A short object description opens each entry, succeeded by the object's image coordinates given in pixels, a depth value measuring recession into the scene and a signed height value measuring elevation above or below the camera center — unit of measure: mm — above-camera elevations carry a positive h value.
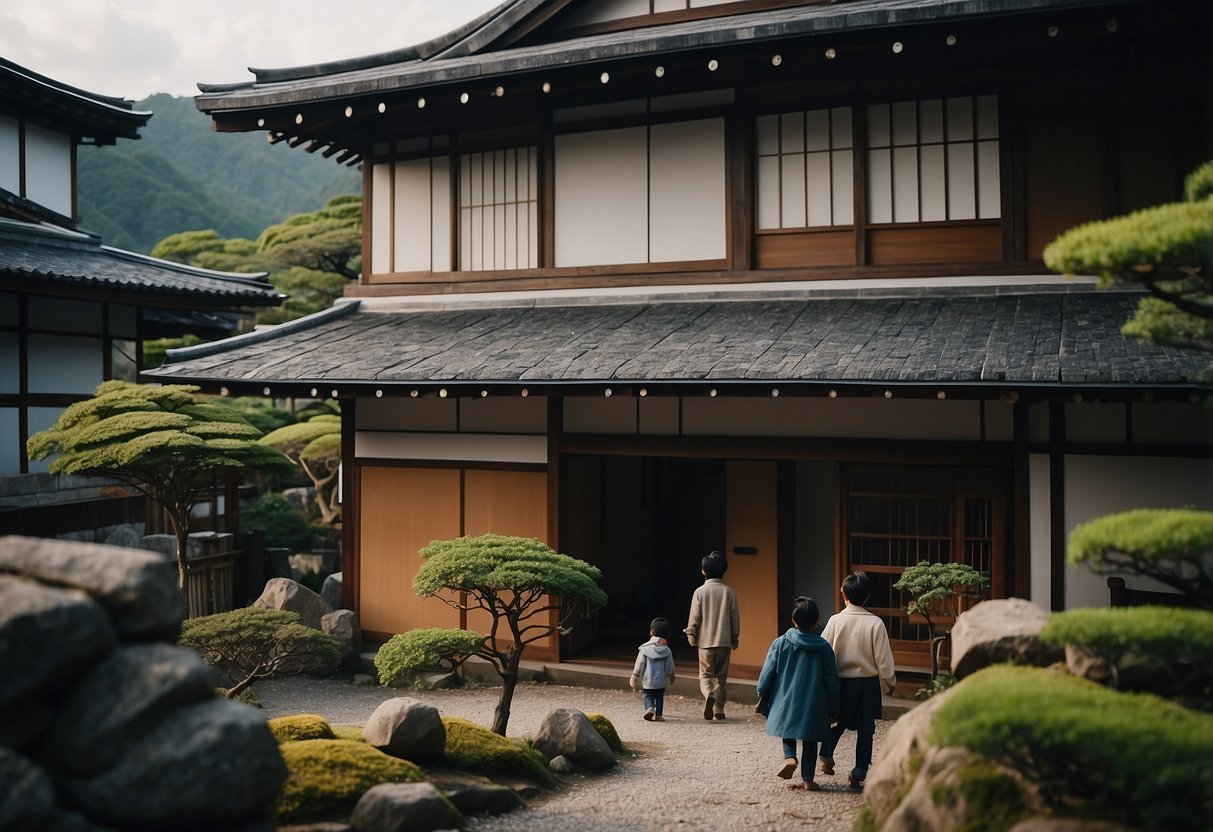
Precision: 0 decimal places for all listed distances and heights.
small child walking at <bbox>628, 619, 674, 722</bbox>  9492 -2176
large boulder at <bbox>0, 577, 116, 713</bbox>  3930 -780
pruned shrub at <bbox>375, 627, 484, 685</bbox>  7922 -1661
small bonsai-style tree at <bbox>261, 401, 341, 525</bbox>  18812 -253
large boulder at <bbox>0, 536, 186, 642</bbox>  4328 -582
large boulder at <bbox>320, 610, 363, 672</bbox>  11781 -2263
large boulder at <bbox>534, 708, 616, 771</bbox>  7664 -2297
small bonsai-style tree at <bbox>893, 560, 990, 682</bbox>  8820 -1323
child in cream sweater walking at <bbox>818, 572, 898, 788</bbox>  7242 -1649
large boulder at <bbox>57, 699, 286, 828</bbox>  4129 -1369
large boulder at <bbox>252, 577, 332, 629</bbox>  11953 -1913
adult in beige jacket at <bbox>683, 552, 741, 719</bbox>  9367 -1796
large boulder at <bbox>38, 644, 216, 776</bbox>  4148 -1094
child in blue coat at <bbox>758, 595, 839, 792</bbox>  7020 -1738
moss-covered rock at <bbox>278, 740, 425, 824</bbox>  5441 -1879
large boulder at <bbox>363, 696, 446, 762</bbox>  6422 -1840
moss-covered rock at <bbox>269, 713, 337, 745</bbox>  6445 -1839
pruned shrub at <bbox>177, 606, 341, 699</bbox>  8969 -1775
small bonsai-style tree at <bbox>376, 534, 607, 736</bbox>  7773 -1125
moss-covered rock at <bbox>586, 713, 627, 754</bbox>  8211 -2366
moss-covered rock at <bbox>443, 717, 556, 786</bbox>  6941 -2171
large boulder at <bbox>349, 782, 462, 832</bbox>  5305 -1941
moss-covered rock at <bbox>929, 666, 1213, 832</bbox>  3865 -1227
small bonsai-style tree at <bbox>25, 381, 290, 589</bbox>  10242 -40
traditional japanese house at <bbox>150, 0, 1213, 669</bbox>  9180 +1586
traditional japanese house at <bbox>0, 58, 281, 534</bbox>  14117 +2112
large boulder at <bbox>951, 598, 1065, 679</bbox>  5672 -1167
